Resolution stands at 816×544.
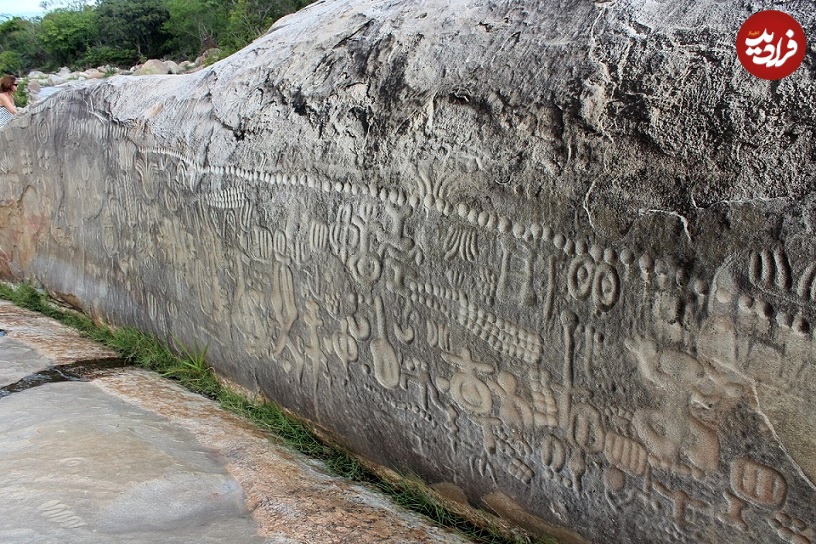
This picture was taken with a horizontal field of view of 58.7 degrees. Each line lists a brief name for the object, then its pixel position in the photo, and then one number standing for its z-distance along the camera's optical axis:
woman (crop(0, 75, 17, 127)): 5.46
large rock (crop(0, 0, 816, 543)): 1.23
